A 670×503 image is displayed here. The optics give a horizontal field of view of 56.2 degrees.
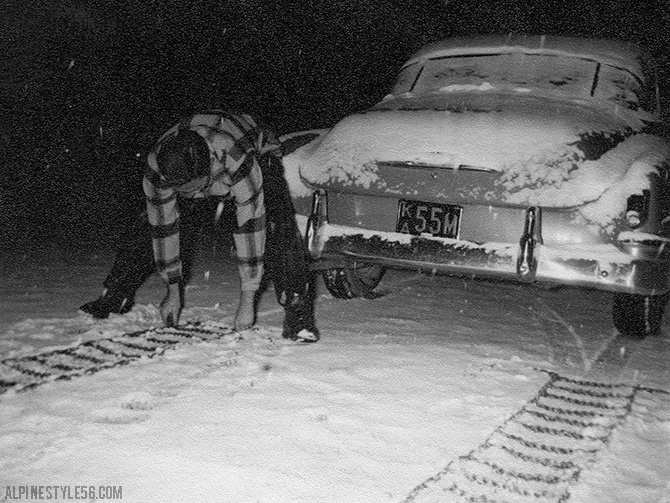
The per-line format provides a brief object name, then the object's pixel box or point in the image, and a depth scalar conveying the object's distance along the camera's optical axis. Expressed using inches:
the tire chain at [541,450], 87.1
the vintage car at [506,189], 136.6
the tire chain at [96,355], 119.7
